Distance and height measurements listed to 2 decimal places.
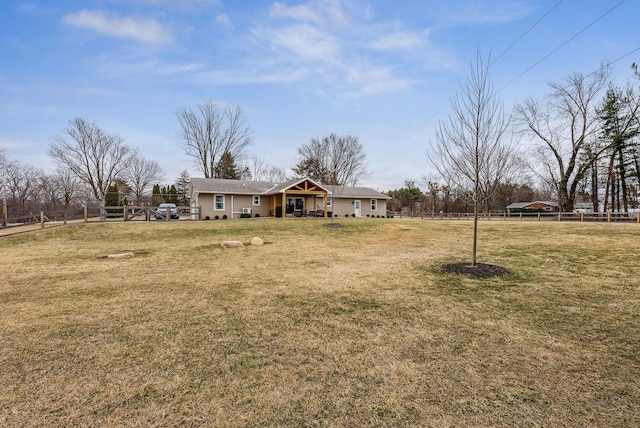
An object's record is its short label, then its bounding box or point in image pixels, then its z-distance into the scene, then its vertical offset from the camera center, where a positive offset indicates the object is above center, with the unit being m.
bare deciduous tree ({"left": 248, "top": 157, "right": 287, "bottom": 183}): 48.56 +6.45
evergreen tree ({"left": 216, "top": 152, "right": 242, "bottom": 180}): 38.38 +5.71
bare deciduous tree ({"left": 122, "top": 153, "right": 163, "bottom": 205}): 43.22 +5.25
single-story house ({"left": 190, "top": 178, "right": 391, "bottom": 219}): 24.53 +0.88
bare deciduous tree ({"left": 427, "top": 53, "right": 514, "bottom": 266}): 6.69 +1.74
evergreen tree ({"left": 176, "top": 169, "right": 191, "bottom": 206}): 54.51 +4.86
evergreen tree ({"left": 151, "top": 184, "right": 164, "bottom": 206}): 45.44 +1.96
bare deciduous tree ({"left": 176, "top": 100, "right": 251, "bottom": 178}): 36.03 +9.90
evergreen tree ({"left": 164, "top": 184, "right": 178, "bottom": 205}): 47.71 +2.09
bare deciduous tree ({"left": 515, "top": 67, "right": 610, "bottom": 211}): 26.16 +8.29
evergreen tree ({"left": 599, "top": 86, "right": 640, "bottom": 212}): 25.69 +7.19
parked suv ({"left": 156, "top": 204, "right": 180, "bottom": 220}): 21.80 -0.38
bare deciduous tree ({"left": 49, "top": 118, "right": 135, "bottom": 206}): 32.72 +6.56
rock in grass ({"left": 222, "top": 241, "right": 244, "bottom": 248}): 10.51 -1.32
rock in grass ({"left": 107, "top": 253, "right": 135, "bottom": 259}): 8.71 -1.45
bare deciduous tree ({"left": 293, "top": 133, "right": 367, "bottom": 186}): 43.53 +7.77
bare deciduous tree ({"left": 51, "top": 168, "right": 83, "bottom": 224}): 35.75 +2.97
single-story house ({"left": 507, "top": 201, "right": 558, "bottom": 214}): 50.81 +0.33
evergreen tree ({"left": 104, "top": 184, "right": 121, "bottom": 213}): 32.62 +1.30
